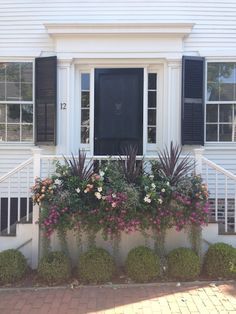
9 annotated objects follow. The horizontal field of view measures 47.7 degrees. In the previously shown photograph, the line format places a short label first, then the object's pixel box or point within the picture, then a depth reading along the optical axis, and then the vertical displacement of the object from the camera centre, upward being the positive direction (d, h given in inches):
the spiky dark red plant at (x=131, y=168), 138.7 -6.2
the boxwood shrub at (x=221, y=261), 131.2 -51.5
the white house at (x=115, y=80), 175.9 +51.2
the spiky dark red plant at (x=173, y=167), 138.5 -5.5
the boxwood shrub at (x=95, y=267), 128.7 -54.2
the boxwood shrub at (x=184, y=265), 130.1 -53.2
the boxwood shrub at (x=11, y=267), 130.0 -55.1
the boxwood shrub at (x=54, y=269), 129.1 -55.6
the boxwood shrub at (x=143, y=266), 129.3 -53.3
